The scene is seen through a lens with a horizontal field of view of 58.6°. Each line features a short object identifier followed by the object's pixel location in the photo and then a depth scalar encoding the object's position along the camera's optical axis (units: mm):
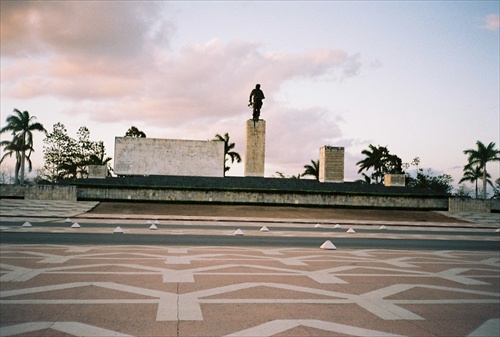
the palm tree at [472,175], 67312
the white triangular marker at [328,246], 12031
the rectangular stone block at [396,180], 45500
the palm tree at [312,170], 67250
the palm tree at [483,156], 60344
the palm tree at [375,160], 64688
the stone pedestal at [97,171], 41531
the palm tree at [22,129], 55594
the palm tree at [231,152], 59531
